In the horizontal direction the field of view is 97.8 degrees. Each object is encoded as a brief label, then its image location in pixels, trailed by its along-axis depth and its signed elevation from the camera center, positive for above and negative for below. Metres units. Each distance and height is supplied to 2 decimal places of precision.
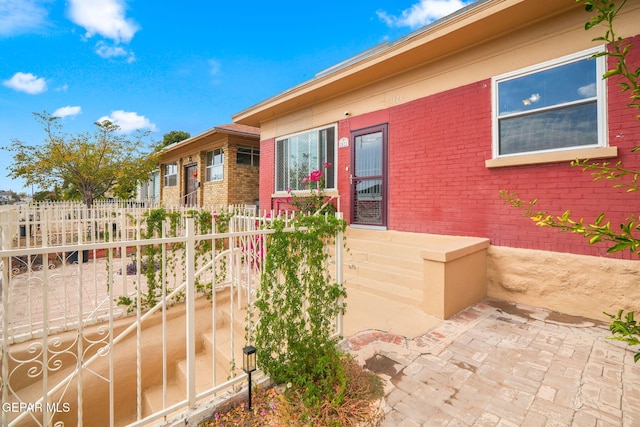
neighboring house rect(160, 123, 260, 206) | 12.20 +2.27
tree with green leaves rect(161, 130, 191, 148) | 33.72 +9.32
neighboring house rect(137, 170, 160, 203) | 19.99 +1.81
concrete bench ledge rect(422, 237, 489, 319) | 3.74 -0.95
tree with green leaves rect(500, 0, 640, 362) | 1.12 -0.09
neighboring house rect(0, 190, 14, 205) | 37.37 +2.74
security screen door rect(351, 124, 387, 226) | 6.46 +0.86
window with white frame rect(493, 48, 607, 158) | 3.93 +1.58
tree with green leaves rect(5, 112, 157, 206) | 10.20 +2.05
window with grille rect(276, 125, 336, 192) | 7.68 +1.67
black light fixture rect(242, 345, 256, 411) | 2.30 -1.24
